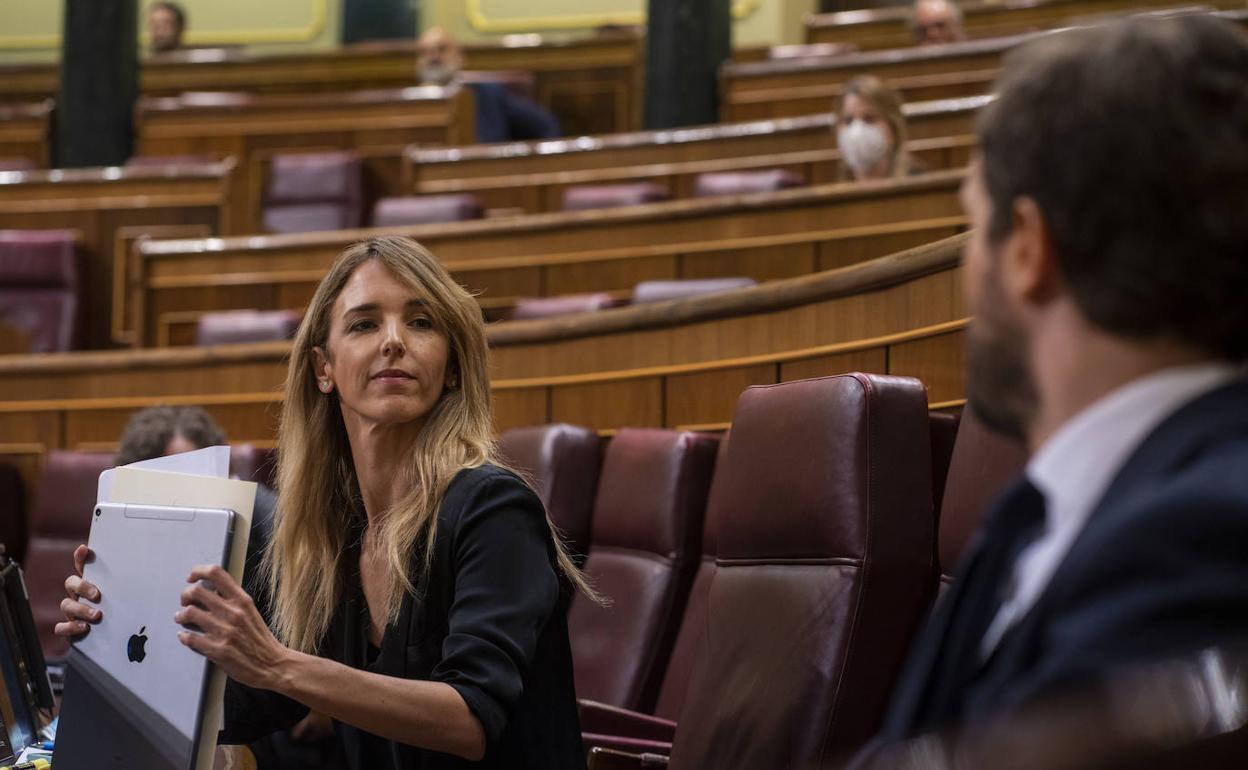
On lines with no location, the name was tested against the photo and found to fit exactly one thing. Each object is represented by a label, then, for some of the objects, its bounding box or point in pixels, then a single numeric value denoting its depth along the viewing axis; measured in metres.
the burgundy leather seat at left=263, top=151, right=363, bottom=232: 9.66
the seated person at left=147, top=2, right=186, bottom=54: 12.74
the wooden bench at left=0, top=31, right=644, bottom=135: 12.07
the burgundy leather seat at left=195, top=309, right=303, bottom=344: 7.33
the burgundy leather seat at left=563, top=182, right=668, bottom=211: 8.04
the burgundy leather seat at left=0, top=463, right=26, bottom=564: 6.55
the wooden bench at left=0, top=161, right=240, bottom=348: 9.03
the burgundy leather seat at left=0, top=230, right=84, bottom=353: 8.79
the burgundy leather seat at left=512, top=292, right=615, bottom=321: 6.47
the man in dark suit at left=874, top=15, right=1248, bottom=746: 2.04
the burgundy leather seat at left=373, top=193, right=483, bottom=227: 8.34
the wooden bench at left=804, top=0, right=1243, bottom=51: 10.49
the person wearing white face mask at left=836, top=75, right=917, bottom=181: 6.93
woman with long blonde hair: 3.49
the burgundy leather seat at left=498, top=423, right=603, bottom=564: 4.82
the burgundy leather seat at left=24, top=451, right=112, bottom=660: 6.07
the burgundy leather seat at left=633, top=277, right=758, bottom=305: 5.99
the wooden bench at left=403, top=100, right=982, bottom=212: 8.05
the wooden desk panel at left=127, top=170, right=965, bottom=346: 6.34
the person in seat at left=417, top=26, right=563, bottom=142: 10.44
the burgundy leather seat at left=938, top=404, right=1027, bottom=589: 3.43
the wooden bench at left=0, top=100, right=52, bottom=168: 11.08
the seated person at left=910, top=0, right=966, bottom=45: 9.66
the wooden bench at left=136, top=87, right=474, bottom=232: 10.10
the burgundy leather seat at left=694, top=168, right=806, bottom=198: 7.65
